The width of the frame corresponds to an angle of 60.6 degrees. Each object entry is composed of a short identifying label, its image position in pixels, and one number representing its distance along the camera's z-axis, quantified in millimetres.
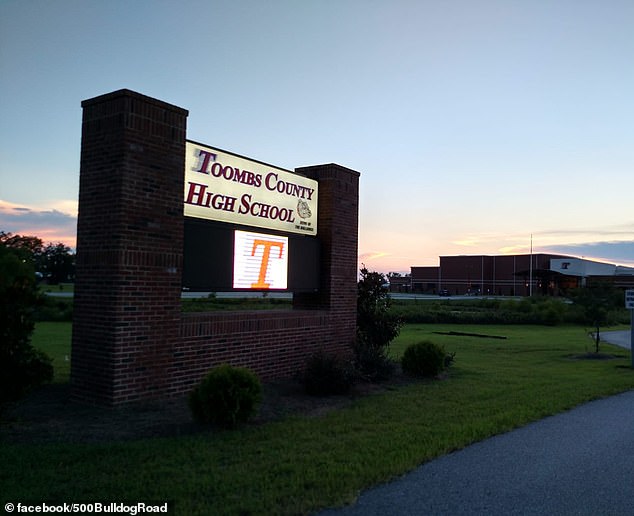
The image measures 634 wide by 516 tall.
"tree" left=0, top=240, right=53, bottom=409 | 5527
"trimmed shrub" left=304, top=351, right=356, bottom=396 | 9672
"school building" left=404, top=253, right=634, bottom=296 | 88188
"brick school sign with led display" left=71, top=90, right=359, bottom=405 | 8133
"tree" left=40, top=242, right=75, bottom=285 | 81888
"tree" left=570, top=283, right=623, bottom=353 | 18484
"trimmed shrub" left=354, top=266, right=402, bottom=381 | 14055
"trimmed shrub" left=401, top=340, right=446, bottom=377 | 11914
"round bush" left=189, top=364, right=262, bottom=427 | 7012
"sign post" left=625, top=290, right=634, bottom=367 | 15754
